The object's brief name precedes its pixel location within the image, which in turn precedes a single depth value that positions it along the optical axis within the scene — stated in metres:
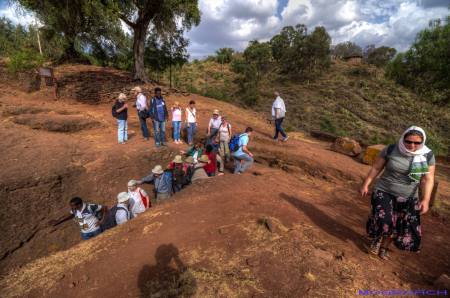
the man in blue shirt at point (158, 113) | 7.45
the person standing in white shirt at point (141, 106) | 7.83
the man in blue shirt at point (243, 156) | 6.80
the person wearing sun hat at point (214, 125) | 7.79
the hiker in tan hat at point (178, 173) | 6.46
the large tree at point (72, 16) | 11.62
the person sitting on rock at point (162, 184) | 6.07
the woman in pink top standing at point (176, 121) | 8.20
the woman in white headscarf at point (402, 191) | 2.82
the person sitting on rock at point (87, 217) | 4.94
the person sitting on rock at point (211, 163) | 6.71
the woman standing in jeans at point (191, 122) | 8.22
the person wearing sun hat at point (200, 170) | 6.09
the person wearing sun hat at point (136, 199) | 5.16
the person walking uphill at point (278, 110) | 8.70
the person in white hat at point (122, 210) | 4.82
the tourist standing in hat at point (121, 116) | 7.66
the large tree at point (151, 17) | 13.18
